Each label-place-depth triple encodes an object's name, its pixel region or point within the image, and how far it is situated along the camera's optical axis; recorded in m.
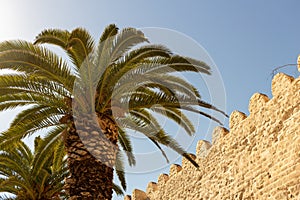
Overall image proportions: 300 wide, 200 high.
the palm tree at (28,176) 11.58
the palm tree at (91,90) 7.93
